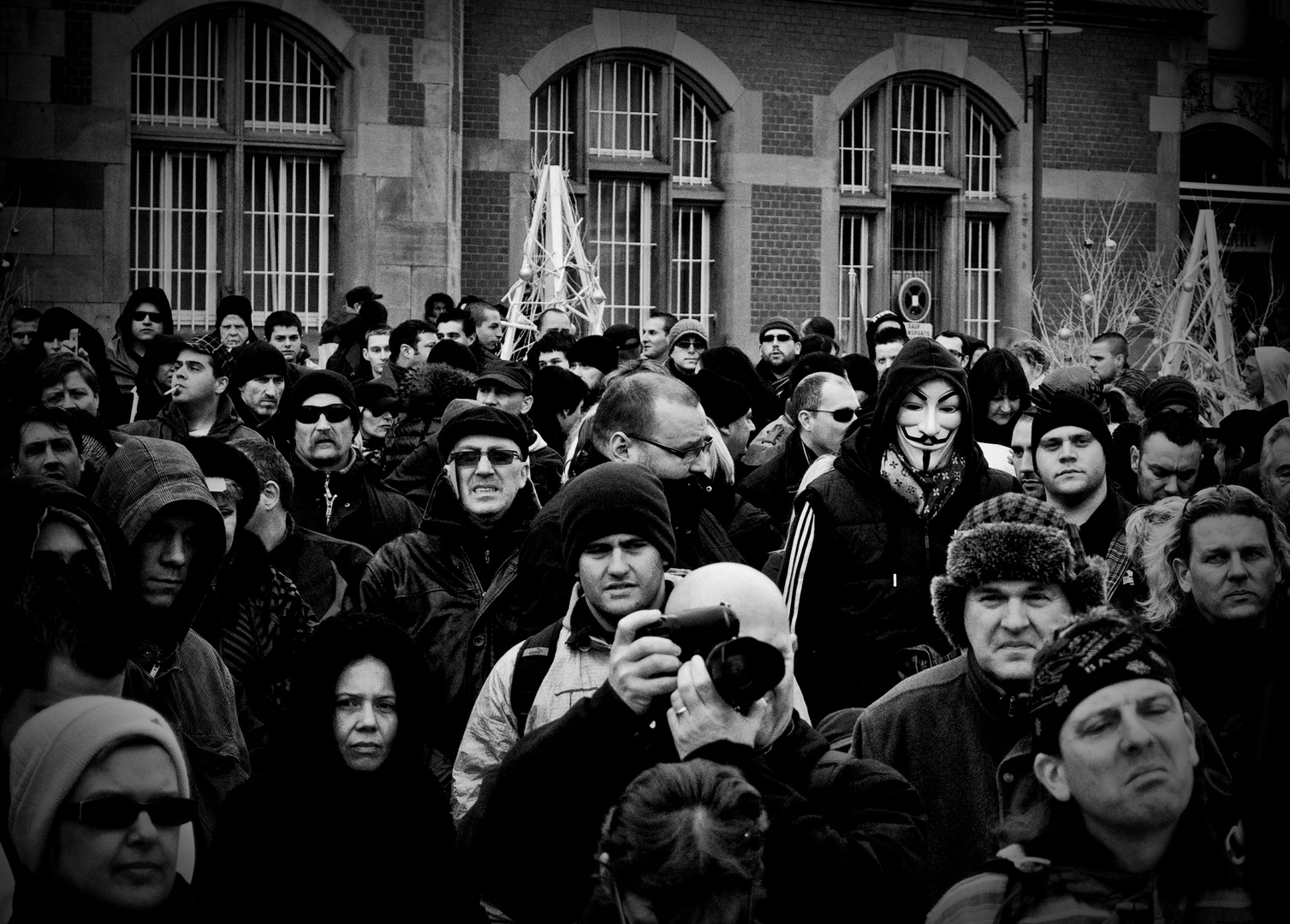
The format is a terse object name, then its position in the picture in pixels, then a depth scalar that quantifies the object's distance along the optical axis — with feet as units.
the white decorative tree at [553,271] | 55.62
